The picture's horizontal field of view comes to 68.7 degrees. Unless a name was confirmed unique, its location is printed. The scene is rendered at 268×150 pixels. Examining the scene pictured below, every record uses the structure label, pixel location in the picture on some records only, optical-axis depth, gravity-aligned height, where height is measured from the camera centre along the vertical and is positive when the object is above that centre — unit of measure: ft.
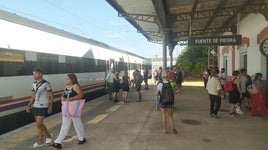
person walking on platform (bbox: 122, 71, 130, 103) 29.37 -2.45
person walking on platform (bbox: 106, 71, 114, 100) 31.40 -1.86
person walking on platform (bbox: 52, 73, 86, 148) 13.29 -1.76
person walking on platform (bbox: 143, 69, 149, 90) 46.33 -1.63
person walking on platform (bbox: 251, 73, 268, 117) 21.68 -4.06
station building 26.99 +3.40
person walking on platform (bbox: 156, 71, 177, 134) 15.63 -2.31
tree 84.53 +3.39
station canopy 25.80 +8.68
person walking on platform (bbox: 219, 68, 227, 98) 32.79 -1.37
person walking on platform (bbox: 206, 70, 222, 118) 20.64 -2.31
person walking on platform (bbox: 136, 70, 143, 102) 30.67 -2.05
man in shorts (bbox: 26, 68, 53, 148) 13.30 -2.00
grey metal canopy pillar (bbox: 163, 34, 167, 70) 27.63 +2.27
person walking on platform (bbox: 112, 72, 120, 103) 30.33 -2.22
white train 18.03 +1.45
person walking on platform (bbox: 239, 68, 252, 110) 22.94 -1.72
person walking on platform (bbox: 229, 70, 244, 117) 21.33 -2.99
